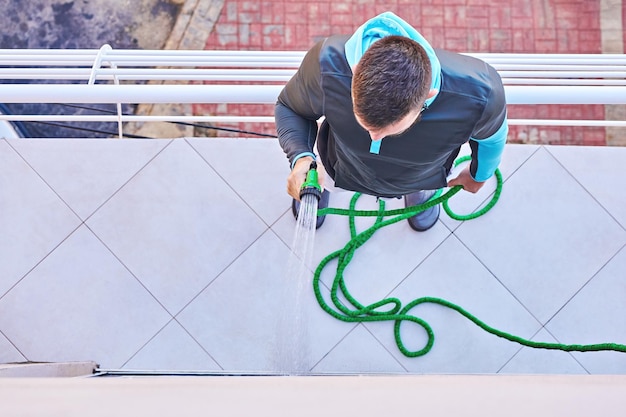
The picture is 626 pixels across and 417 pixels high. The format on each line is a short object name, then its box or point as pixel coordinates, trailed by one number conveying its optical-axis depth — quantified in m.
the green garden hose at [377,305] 2.52
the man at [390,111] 1.33
